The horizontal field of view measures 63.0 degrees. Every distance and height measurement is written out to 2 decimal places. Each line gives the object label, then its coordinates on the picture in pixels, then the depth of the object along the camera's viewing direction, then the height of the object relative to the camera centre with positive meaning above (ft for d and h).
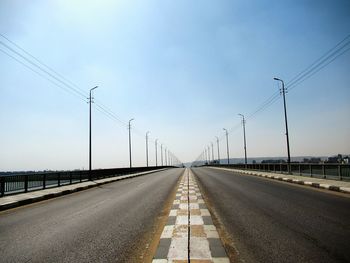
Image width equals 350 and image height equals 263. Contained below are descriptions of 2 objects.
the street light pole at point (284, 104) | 97.35 +18.68
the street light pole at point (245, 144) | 166.74 +8.60
